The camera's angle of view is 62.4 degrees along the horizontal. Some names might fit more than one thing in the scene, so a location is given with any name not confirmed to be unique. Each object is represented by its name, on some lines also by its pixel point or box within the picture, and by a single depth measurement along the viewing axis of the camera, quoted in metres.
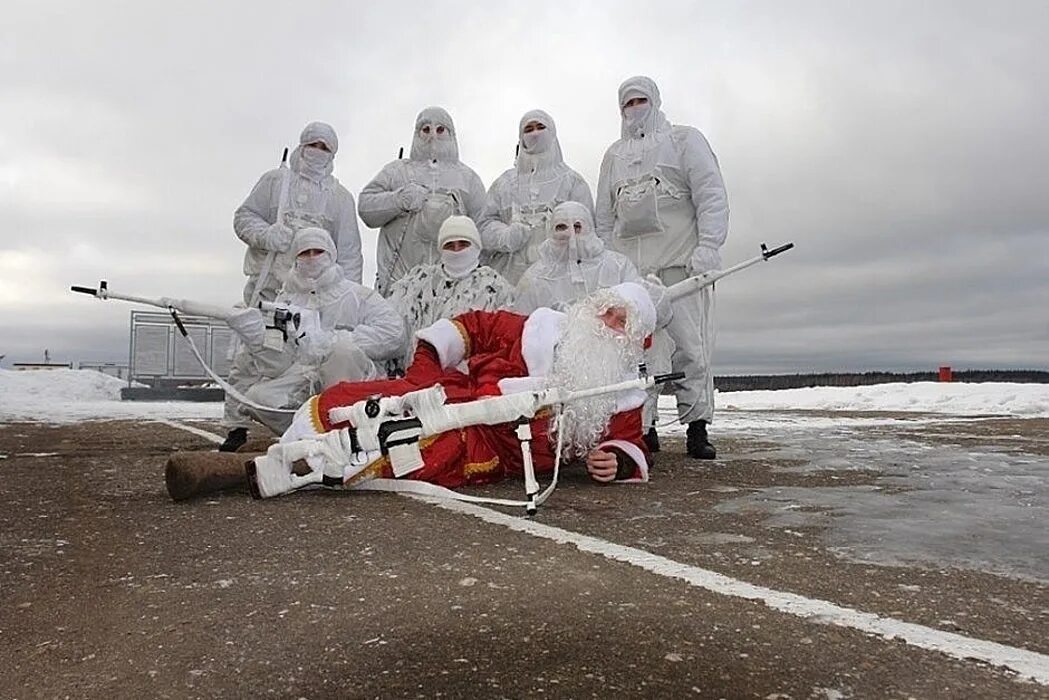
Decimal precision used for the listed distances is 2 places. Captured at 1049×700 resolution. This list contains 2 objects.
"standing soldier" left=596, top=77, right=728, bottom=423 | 5.67
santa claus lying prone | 3.73
